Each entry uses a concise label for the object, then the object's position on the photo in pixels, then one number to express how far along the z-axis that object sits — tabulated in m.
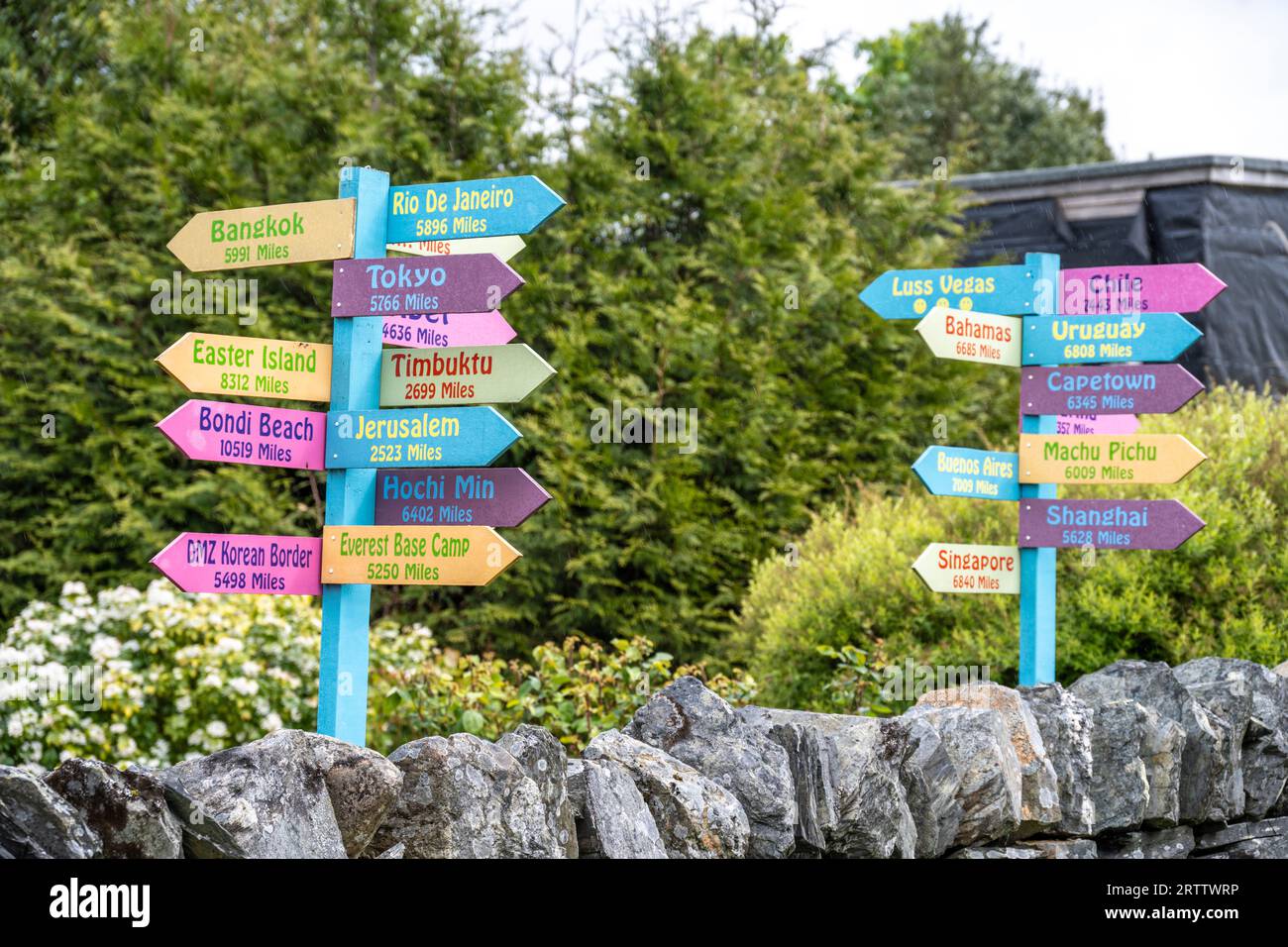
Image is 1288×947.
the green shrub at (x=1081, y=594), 6.20
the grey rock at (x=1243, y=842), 4.45
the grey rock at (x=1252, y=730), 4.57
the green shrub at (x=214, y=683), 5.94
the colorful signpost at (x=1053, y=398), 5.02
